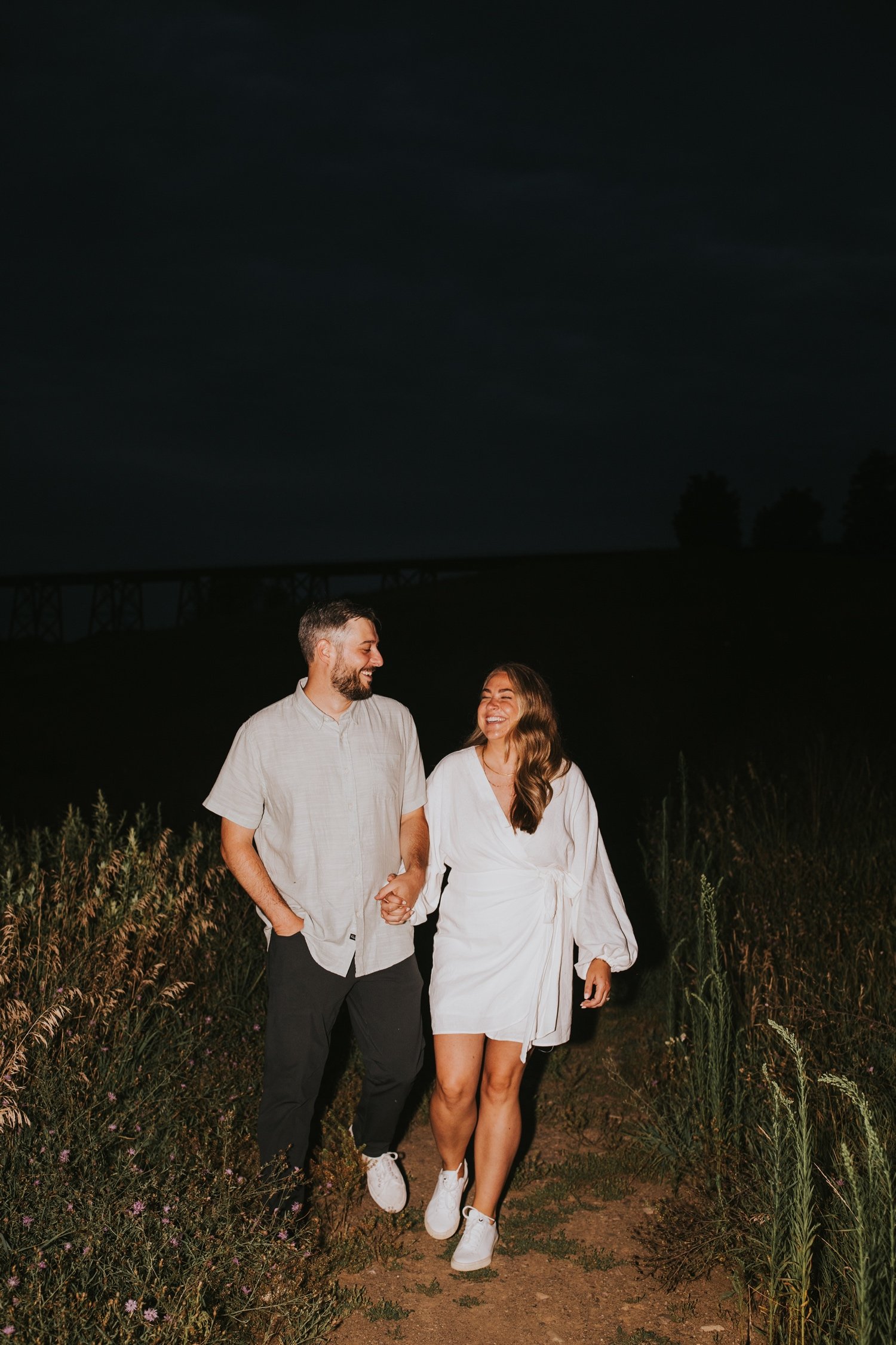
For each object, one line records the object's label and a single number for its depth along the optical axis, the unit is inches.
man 160.1
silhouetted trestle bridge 1796.3
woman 158.9
